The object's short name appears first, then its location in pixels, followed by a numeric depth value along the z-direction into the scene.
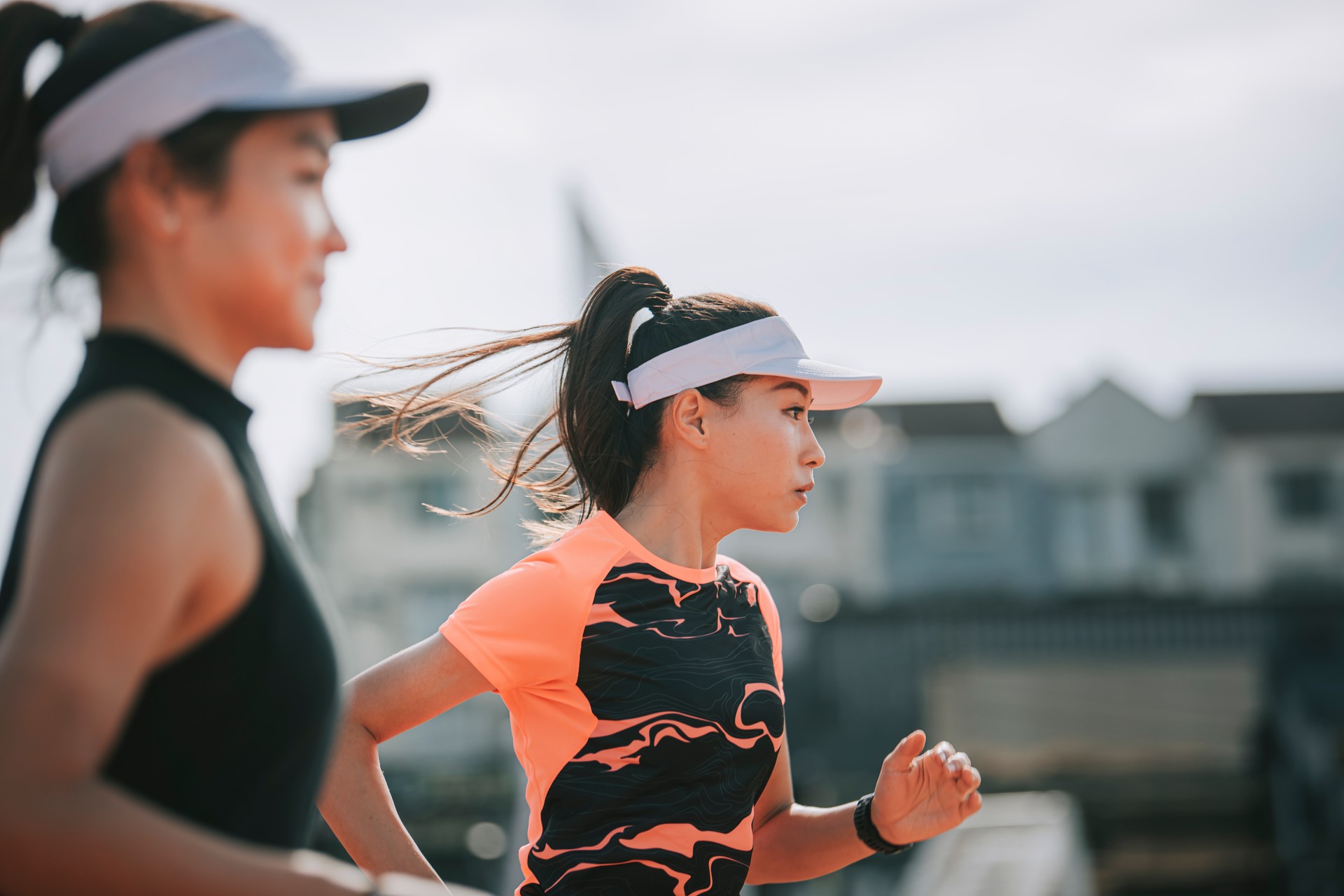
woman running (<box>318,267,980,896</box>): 2.25
